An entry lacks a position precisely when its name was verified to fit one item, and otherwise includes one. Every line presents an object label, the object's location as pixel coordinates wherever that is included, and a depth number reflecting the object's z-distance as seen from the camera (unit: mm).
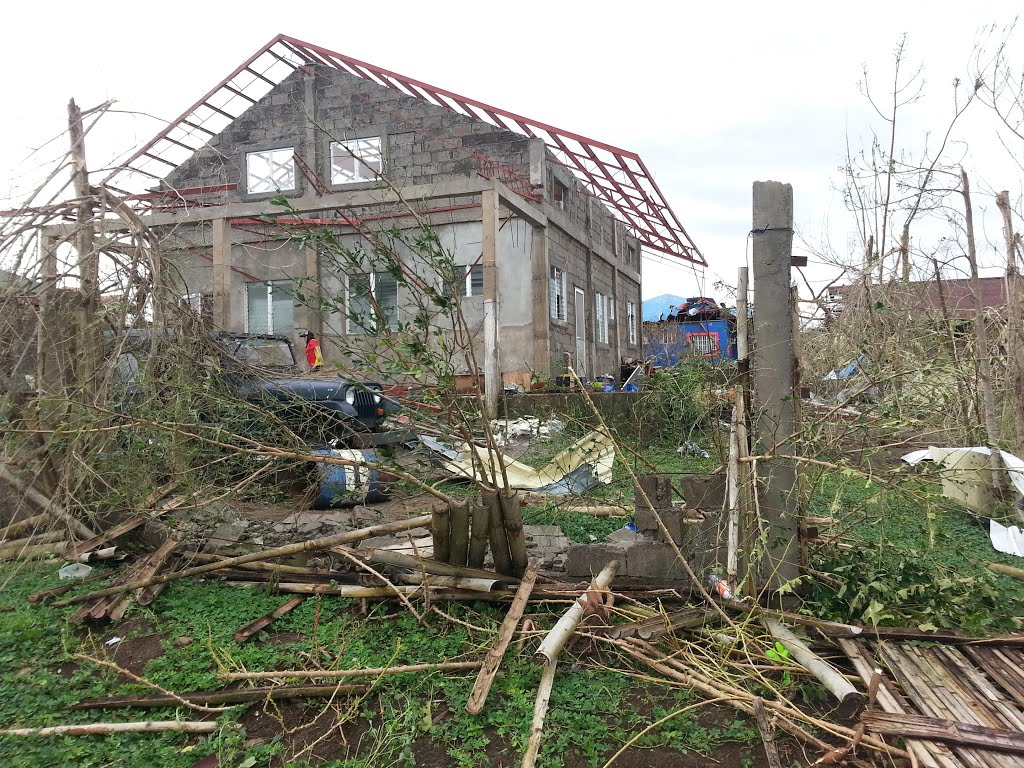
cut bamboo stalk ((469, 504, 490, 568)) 4434
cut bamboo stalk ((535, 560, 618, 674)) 3604
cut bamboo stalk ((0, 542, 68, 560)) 5406
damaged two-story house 15250
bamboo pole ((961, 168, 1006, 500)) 6664
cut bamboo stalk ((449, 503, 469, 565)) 4457
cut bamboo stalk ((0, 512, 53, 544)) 5562
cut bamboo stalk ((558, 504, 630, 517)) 6673
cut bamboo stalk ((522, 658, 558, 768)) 2957
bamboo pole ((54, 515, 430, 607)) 4629
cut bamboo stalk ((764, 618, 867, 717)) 3215
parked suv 5480
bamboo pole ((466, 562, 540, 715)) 3373
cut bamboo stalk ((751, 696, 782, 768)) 2953
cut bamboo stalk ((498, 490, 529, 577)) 4434
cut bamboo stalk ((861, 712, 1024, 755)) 2812
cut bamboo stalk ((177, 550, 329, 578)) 4871
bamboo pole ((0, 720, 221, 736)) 3236
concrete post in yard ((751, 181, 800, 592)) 4180
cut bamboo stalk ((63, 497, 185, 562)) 5477
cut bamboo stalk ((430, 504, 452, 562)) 4438
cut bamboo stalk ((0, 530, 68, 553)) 5461
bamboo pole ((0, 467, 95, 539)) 5387
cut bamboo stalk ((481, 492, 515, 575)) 4434
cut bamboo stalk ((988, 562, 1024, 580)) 5223
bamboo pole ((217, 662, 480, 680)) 3598
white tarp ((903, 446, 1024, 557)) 5957
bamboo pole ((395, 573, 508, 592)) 4375
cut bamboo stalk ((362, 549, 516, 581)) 4477
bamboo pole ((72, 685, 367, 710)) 3475
